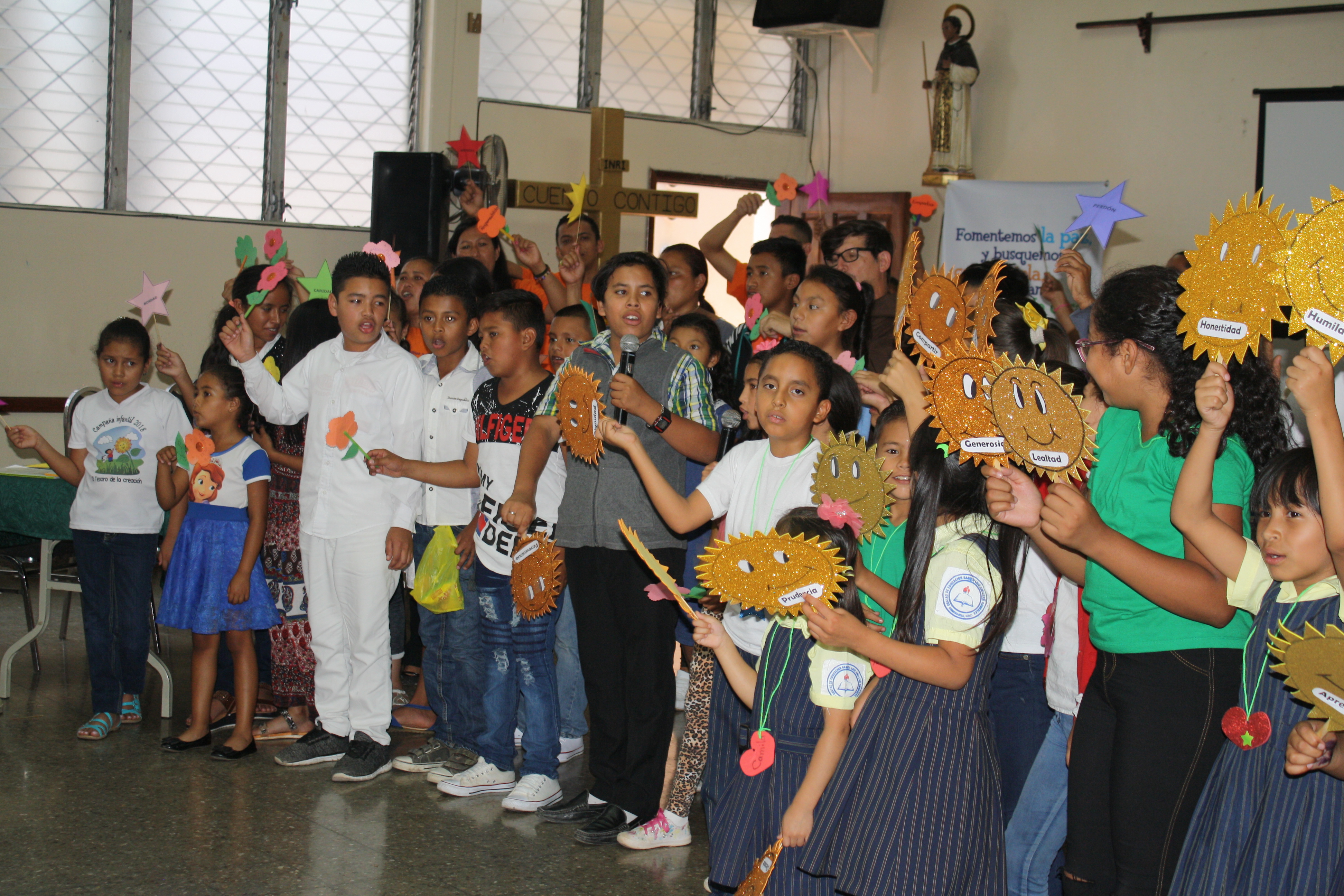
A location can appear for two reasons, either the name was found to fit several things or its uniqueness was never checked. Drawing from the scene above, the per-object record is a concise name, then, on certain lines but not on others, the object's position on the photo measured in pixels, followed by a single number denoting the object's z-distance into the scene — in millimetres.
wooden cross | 5527
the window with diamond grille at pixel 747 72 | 7957
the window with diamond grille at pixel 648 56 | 7605
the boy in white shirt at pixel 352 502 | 3355
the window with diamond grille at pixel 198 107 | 6516
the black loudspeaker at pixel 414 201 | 5711
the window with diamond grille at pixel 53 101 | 6215
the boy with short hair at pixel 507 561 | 3201
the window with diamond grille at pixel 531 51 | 7230
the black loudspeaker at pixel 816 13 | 7344
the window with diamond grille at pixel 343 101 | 6879
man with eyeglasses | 3535
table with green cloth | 4168
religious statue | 6875
